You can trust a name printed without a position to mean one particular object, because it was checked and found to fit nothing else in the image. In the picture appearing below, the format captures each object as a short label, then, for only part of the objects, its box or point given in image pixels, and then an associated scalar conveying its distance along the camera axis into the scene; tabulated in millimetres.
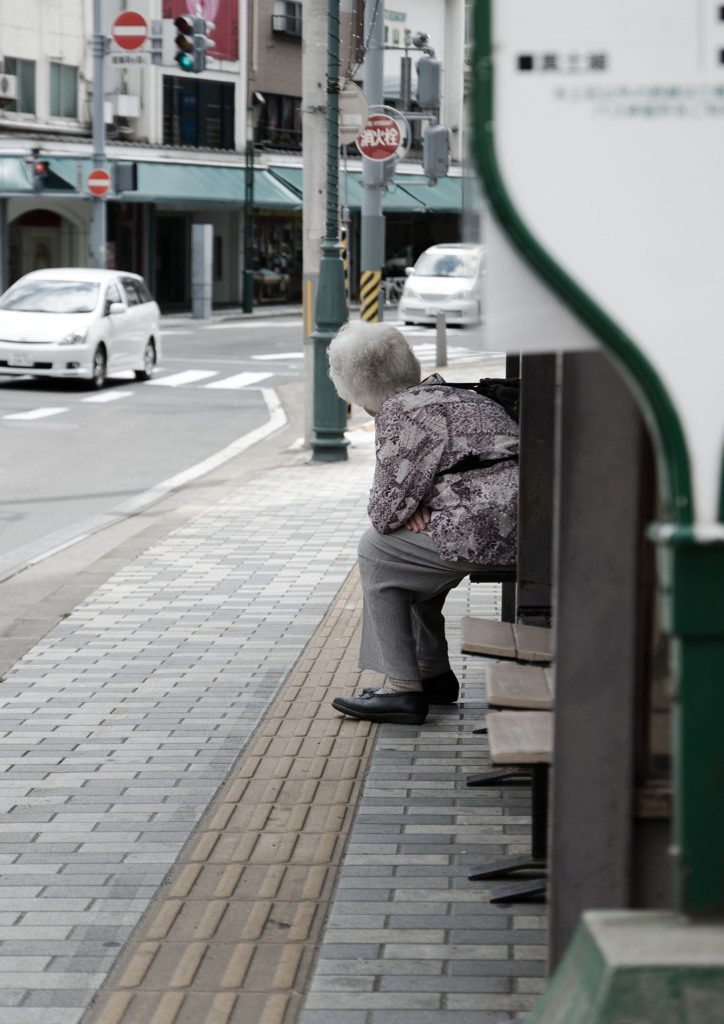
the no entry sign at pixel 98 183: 30906
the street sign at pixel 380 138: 18297
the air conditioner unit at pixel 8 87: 36156
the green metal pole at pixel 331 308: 12938
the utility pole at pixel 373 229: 19344
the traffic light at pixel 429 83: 18500
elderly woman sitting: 5402
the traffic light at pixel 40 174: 32875
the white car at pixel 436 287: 33844
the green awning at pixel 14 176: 35625
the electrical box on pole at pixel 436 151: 19734
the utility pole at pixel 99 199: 31641
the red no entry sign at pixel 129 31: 29531
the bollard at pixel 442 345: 24448
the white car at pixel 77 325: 20344
